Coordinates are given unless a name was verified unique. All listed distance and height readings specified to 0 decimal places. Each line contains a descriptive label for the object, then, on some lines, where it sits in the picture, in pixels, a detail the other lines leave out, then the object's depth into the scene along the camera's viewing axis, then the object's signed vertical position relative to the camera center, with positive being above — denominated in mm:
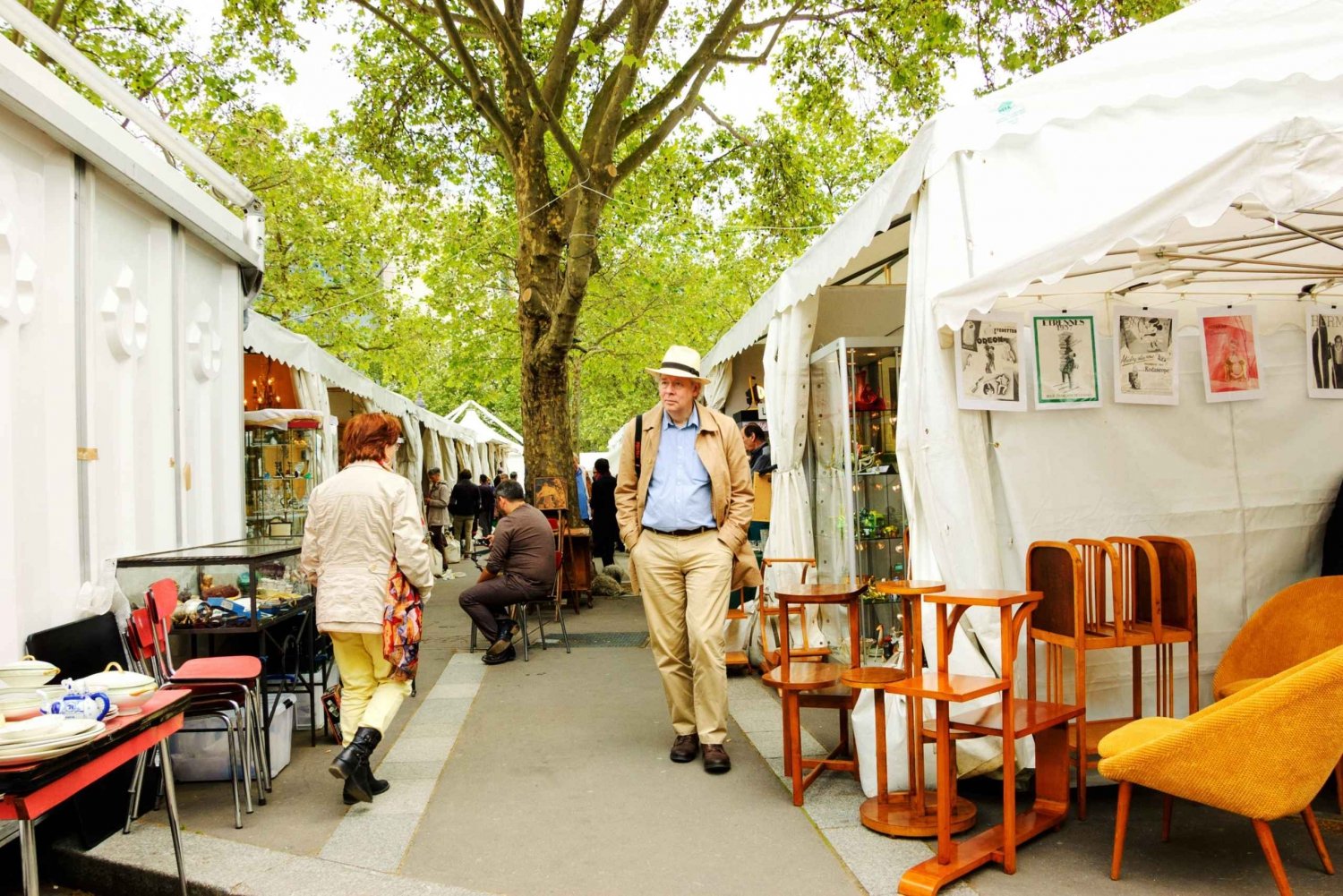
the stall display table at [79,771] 2592 -830
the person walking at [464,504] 18000 -517
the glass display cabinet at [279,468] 8914 +146
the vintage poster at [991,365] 4387 +433
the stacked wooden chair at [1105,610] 3957 -674
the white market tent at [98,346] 4152 +743
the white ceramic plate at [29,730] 2703 -681
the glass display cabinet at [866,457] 6832 +38
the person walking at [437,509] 16438 -558
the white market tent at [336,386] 9090 +1179
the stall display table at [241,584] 4934 -530
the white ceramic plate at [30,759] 2639 -740
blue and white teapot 3049 -692
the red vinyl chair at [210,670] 4516 -888
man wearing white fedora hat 4973 -356
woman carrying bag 4570 -497
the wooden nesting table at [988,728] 3439 -1023
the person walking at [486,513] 21406 -880
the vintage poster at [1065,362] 4656 +460
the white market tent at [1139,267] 3504 +842
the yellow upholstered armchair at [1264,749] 3072 -962
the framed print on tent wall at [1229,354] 4996 +500
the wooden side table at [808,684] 4410 -1005
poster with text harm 5180 +505
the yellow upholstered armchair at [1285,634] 4344 -851
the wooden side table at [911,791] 3863 -1403
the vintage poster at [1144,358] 4812 +478
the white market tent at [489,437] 30234 +1261
